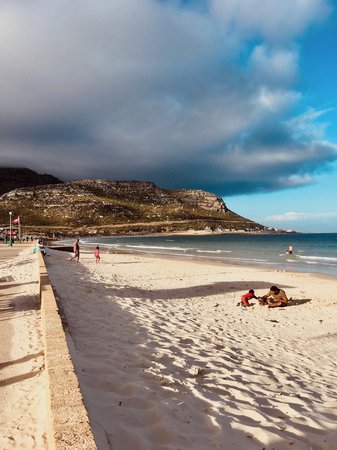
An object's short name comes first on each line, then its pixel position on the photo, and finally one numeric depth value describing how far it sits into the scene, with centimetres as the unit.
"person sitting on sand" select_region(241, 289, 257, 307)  1341
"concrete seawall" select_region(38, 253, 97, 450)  294
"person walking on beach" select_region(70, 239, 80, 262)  2962
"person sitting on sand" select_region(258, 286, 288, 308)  1348
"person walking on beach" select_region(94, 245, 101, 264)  2944
